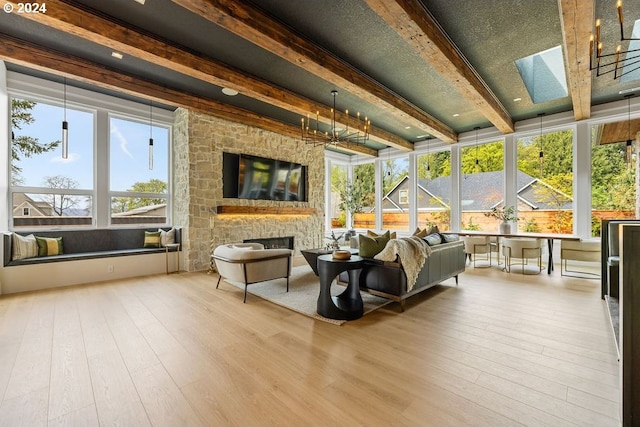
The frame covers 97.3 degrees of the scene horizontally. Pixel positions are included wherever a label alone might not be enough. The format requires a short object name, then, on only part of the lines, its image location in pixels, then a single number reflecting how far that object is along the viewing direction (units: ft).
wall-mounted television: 20.94
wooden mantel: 19.98
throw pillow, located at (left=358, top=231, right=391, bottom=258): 12.32
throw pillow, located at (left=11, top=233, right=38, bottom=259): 14.05
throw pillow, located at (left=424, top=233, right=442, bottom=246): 13.90
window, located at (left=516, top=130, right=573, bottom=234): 21.01
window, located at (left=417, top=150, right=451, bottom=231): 27.25
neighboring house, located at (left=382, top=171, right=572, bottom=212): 22.02
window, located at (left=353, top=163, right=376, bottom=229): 33.09
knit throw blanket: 11.51
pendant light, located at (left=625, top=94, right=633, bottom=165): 18.15
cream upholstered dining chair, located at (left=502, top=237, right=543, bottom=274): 18.12
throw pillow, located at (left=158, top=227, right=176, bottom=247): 18.86
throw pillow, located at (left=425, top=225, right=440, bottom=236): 15.93
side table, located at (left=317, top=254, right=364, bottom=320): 10.64
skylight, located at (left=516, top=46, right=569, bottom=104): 13.99
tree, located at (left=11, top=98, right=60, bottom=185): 15.20
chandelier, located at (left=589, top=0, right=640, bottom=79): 13.02
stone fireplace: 18.93
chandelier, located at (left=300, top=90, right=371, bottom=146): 16.76
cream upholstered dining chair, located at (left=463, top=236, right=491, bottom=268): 20.70
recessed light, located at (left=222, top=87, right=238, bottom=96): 16.99
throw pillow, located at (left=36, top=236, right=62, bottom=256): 15.01
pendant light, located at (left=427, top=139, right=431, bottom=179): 28.07
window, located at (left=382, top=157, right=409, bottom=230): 30.55
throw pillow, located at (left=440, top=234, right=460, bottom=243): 15.33
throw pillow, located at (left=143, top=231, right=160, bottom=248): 18.66
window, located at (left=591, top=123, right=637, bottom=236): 18.68
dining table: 18.56
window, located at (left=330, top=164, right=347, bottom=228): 33.78
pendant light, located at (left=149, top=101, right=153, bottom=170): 17.62
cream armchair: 12.84
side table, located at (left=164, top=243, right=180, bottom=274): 18.55
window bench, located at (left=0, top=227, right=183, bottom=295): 13.85
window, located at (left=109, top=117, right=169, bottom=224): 18.25
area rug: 11.65
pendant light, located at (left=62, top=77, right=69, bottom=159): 13.61
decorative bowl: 11.44
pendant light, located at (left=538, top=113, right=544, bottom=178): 21.54
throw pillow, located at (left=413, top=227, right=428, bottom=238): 14.67
